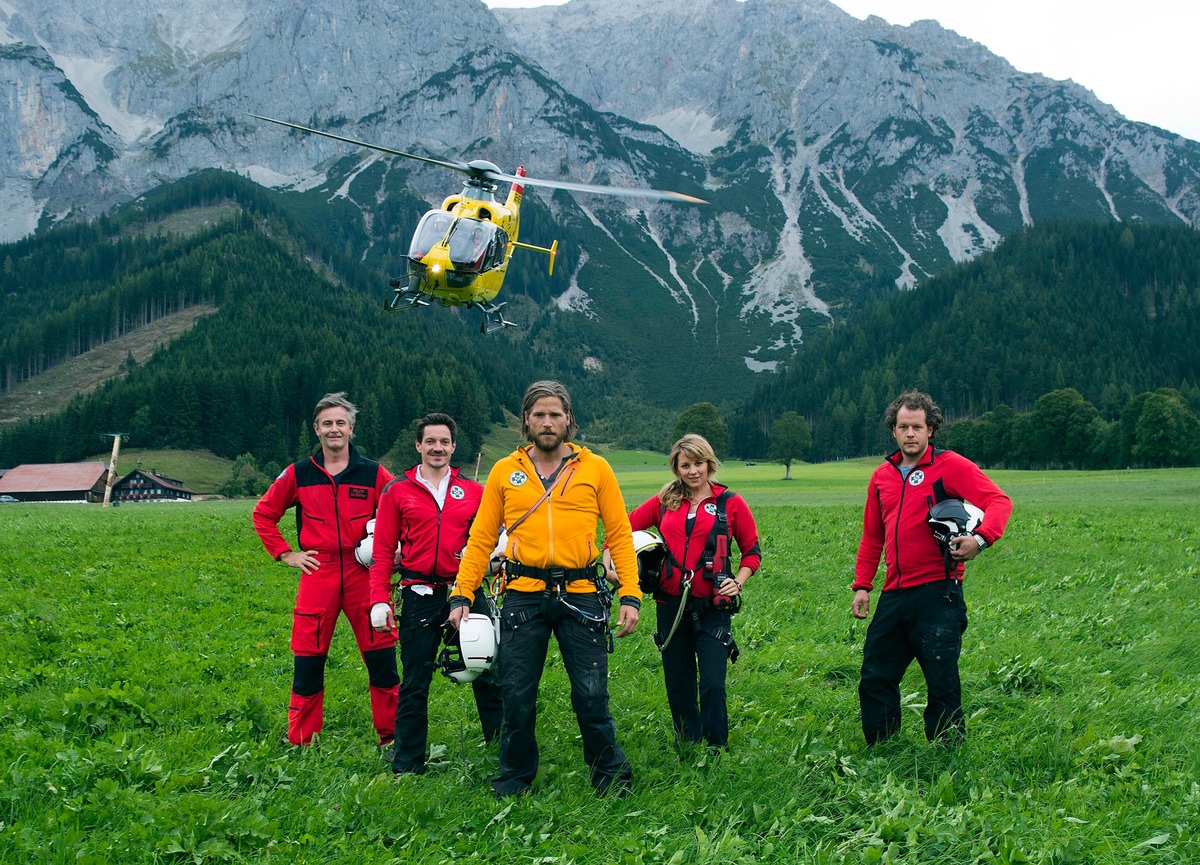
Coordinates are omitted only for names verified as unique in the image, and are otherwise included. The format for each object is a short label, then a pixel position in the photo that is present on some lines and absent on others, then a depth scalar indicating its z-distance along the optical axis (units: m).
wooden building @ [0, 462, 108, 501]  88.94
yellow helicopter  24.30
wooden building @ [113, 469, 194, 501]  93.44
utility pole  47.97
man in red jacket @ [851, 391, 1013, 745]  6.19
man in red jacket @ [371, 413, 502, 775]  6.46
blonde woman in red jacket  6.61
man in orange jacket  5.86
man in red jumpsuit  6.92
